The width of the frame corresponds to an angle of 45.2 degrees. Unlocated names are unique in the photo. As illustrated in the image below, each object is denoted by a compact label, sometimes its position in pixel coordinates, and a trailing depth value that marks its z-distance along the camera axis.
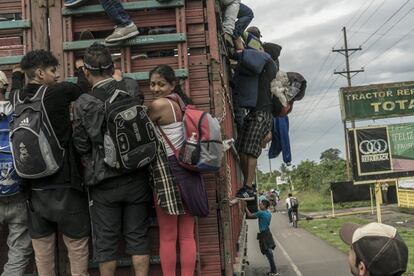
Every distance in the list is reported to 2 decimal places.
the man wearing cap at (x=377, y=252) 2.30
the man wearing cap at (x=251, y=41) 5.85
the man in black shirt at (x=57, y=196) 3.29
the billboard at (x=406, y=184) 26.94
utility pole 42.15
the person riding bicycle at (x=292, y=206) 25.88
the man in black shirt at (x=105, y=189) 3.22
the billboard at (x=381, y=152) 16.31
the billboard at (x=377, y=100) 17.58
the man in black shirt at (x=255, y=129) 5.01
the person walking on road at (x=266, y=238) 12.58
